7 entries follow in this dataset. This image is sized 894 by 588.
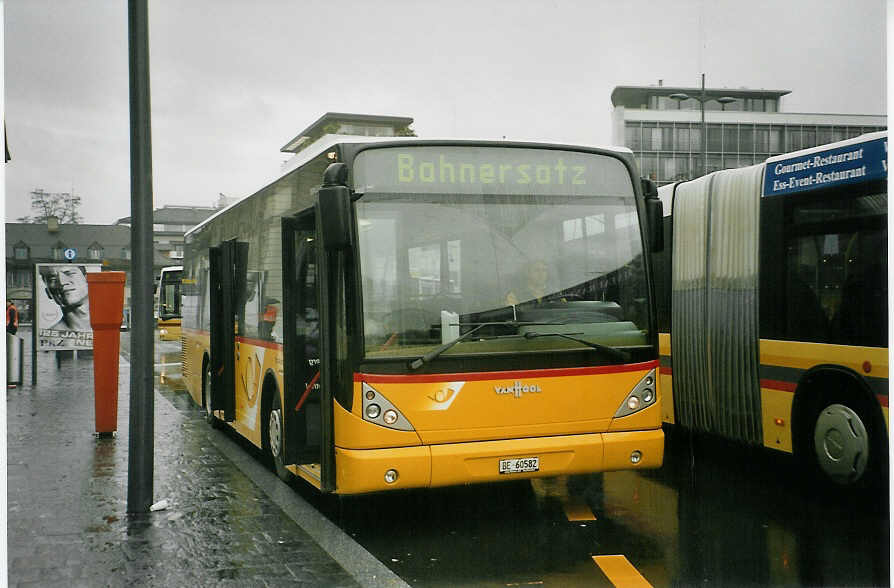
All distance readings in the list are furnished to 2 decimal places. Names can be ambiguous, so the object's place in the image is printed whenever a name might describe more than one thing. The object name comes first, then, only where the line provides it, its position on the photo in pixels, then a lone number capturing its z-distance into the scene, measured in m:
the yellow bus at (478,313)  6.24
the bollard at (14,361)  14.54
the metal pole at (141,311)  6.90
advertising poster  13.96
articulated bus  7.19
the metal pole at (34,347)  14.30
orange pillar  10.02
